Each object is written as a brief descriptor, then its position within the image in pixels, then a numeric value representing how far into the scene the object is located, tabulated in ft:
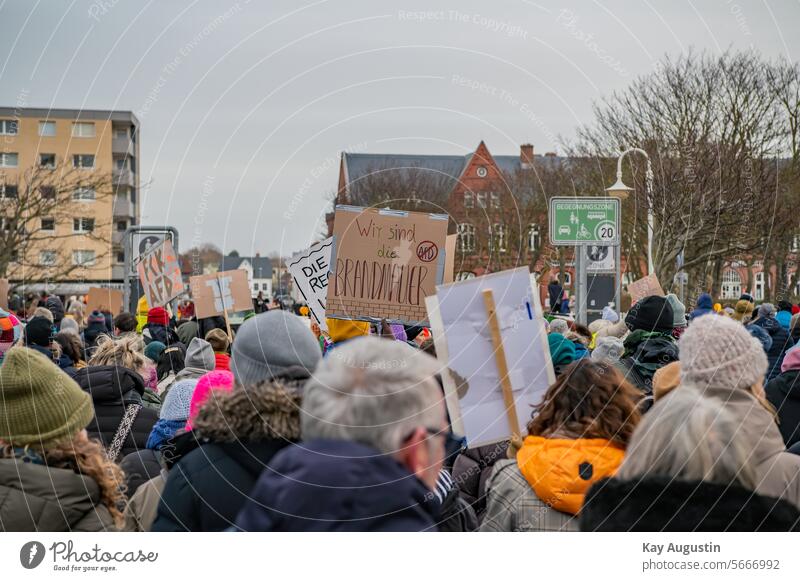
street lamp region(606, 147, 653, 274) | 58.34
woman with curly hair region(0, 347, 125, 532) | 12.57
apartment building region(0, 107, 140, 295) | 99.86
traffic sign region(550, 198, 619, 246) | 40.06
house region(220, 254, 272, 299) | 229.86
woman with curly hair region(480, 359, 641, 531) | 13.52
